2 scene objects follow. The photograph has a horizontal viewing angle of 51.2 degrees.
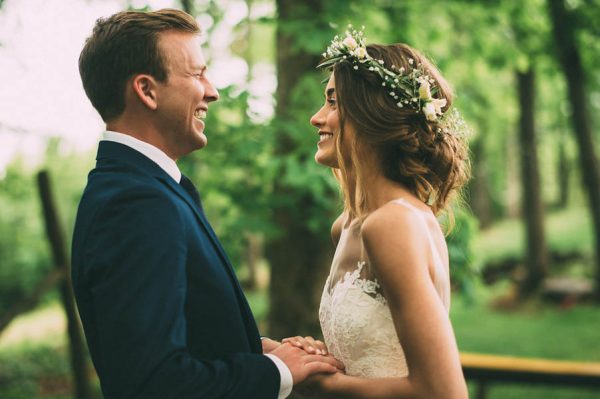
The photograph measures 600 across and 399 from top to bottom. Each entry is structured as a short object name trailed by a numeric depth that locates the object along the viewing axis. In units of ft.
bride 7.29
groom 5.83
